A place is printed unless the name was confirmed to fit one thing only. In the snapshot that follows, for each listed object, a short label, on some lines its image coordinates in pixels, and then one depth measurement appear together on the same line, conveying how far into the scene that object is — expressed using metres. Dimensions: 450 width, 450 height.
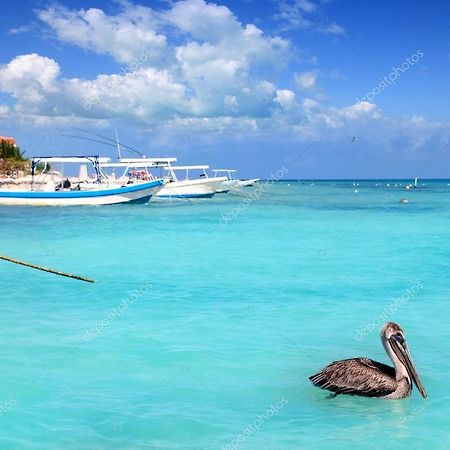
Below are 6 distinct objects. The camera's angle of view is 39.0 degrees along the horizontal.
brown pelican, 6.69
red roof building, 95.68
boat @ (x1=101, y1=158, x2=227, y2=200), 55.27
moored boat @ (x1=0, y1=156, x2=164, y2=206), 42.53
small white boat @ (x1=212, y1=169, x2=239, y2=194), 68.55
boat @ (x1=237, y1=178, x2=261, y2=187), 85.25
